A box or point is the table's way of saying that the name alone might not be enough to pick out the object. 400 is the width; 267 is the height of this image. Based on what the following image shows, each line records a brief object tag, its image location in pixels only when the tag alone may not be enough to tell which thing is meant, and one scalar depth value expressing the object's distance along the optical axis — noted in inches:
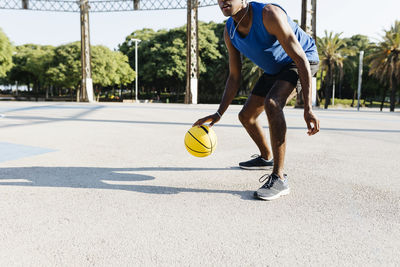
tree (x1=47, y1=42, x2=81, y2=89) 1630.2
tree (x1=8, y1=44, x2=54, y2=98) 1777.6
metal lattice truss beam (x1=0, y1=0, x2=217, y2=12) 1002.0
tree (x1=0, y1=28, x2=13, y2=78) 1487.5
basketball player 115.6
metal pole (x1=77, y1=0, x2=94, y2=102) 992.9
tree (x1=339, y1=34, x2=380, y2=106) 2085.4
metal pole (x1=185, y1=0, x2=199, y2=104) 954.1
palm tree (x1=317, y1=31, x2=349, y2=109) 1748.3
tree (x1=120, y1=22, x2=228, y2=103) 1742.1
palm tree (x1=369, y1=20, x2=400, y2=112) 1521.9
